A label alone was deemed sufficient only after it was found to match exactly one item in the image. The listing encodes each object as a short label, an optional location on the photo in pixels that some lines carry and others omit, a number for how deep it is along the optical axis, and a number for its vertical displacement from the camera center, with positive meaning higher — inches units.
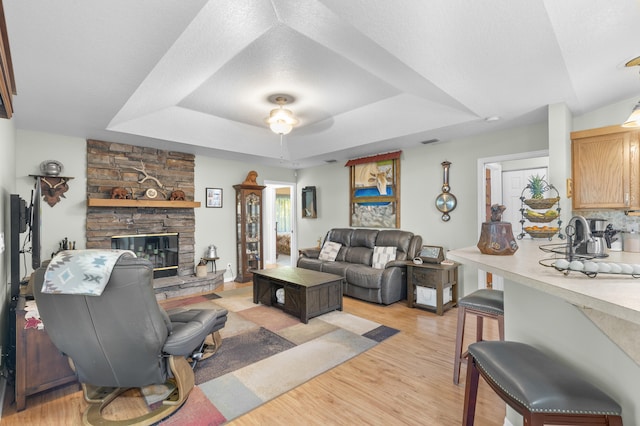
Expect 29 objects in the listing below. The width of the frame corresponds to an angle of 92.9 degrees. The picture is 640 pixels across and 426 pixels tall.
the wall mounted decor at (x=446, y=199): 180.7 +8.8
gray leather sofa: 171.6 -32.2
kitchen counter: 32.8 -9.4
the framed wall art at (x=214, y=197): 226.2 +13.5
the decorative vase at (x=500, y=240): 67.2 -5.9
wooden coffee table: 145.1 -38.9
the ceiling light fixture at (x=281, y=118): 147.9 +47.7
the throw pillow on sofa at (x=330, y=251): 217.6 -26.8
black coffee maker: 57.1 -5.2
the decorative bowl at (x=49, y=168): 157.9 +25.1
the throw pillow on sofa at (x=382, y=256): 188.4 -26.6
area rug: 84.0 -51.6
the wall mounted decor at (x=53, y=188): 162.7 +15.4
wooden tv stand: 81.7 -40.7
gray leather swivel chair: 69.1 -29.5
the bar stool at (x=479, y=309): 84.4 -27.4
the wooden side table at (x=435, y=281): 155.9 -36.0
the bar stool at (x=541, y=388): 41.4 -25.5
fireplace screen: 188.4 -20.9
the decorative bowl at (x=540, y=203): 73.2 +2.5
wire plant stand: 73.4 -0.7
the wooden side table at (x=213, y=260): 217.6 -32.8
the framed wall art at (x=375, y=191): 208.7 +16.9
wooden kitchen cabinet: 113.7 +17.4
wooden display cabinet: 232.5 -11.3
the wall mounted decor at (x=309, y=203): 267.1 +10.6
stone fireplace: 176.6 +17.5
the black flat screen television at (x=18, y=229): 96.9 -4.3
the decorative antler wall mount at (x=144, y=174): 190.4 +26.2
